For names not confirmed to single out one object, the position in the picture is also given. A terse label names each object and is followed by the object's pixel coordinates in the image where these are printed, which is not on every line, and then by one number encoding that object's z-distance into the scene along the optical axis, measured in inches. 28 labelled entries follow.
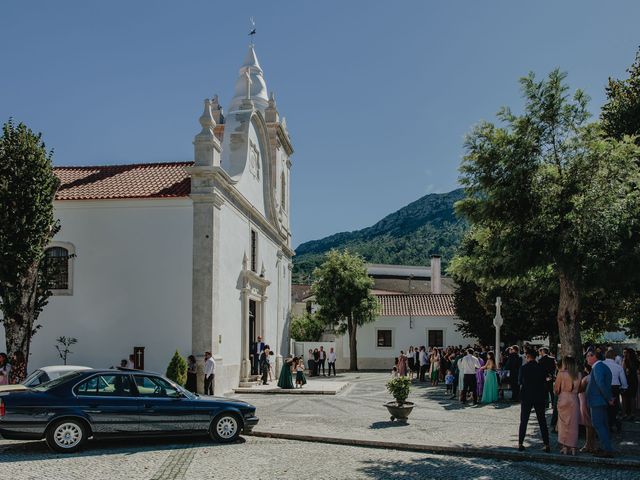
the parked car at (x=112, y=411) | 418.6
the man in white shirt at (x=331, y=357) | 1458.4
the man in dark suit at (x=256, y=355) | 1020.1
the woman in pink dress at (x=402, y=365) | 1155.3
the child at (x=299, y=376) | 969.5
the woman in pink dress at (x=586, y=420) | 445.4
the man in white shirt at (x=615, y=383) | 531.8
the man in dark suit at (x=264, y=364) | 1005.2
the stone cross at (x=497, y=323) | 986.5
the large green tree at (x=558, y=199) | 512.4
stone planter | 587.8
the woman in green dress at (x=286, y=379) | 935.0
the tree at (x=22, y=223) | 689.6
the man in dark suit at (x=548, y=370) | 454.9
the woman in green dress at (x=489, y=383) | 792.3
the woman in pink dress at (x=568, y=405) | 435.2
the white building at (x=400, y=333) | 1836.9
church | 789.9
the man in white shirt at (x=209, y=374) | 751.1
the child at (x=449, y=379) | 900.0
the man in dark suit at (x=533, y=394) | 444.8
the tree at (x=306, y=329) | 2304.4
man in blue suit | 430.6
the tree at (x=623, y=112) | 714.2
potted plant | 589.0
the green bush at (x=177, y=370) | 735.7
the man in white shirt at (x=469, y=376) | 784.3
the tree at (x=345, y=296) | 1743.4
